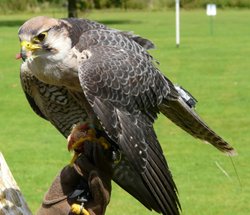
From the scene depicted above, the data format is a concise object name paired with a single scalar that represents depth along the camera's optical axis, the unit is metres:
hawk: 6.62
